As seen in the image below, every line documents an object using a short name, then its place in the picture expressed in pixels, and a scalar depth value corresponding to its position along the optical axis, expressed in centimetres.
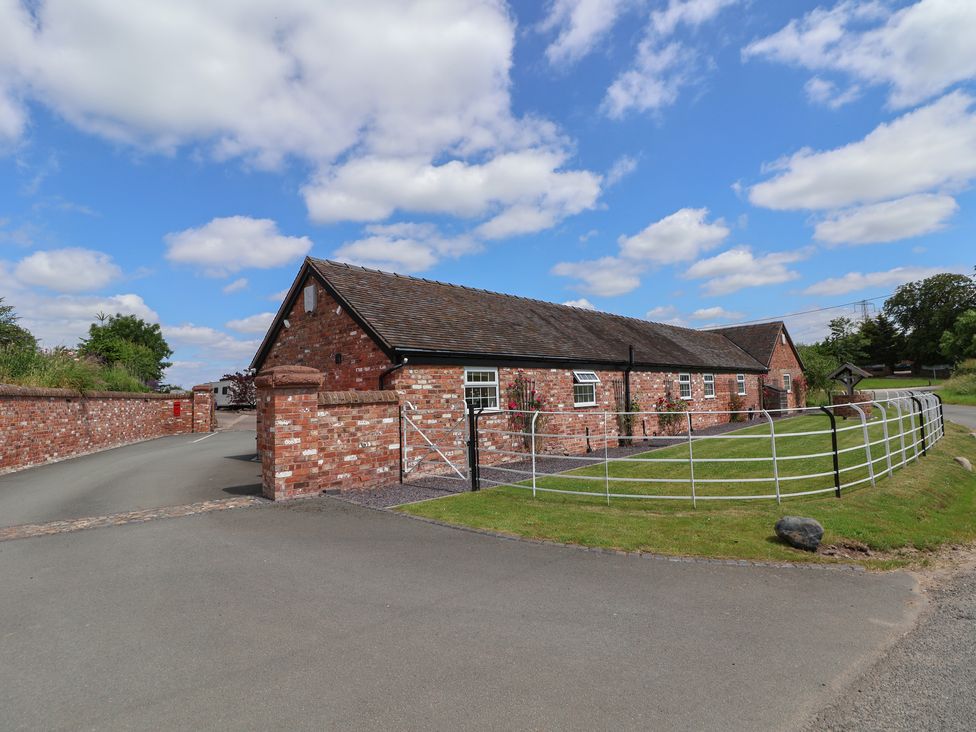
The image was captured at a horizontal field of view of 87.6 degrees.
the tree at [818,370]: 3569
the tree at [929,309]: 6869
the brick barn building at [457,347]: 1274
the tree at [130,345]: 3675
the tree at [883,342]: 7788
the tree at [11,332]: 1975
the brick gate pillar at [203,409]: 2636
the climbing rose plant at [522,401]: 1435
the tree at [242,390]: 3839
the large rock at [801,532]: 612
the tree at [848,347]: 7344
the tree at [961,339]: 5181
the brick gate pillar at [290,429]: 926
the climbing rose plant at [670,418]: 2058
